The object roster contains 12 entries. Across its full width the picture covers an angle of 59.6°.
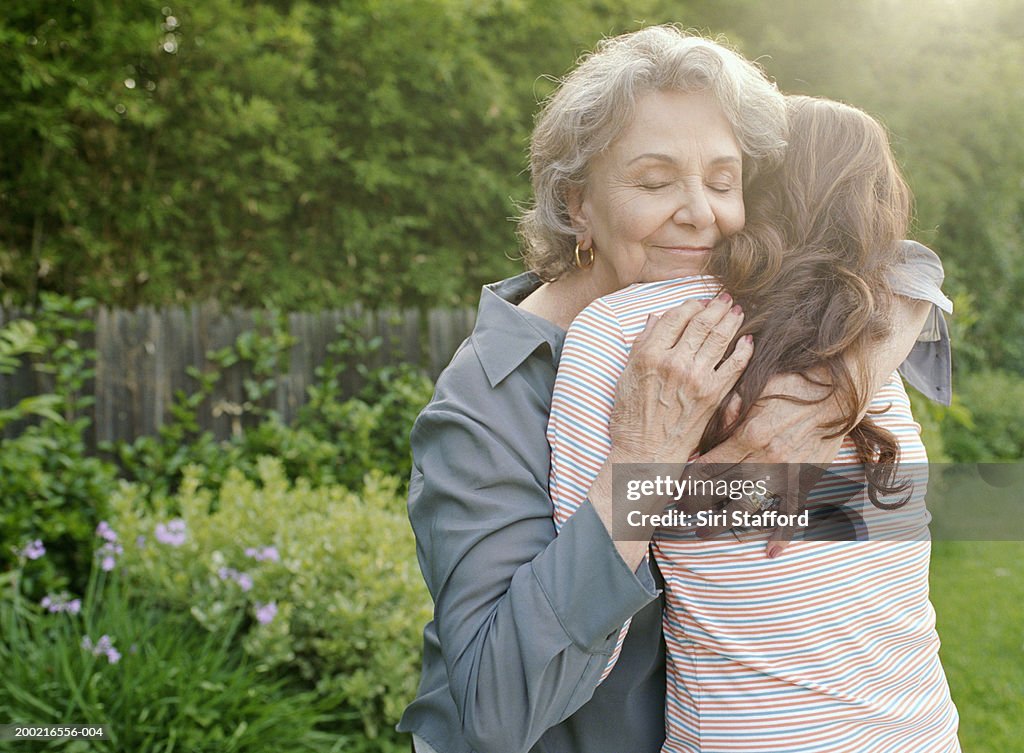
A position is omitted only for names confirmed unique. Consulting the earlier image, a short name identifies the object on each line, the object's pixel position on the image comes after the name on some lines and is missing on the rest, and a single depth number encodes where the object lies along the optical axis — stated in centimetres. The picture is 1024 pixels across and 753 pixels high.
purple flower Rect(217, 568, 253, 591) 304
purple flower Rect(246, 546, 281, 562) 308
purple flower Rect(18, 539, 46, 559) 339
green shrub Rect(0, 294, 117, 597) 358
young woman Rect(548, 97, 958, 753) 117
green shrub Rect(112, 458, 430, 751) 291
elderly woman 109
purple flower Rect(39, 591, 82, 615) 305
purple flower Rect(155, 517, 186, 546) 323
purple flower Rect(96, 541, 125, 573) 326
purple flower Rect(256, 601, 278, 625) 288
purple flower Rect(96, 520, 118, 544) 336
